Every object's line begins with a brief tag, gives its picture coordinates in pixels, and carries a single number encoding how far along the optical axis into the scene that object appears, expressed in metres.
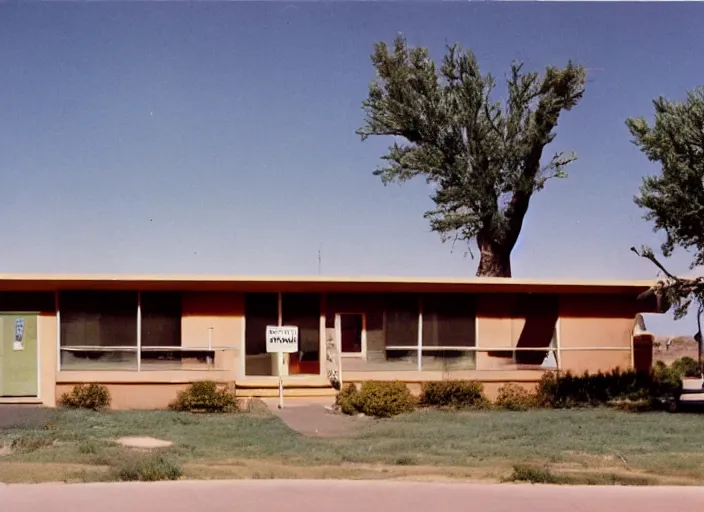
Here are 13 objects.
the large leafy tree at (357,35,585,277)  32.22
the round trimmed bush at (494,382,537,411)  22.71
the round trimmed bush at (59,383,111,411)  21.95
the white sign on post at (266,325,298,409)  21.56
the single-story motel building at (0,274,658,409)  22.53
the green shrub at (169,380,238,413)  21.48
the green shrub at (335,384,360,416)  20.88
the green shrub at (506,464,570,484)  12.83
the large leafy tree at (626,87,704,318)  21.19
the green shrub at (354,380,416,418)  20.81
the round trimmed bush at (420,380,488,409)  22.62
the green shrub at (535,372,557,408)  23.11
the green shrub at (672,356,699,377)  40.55
